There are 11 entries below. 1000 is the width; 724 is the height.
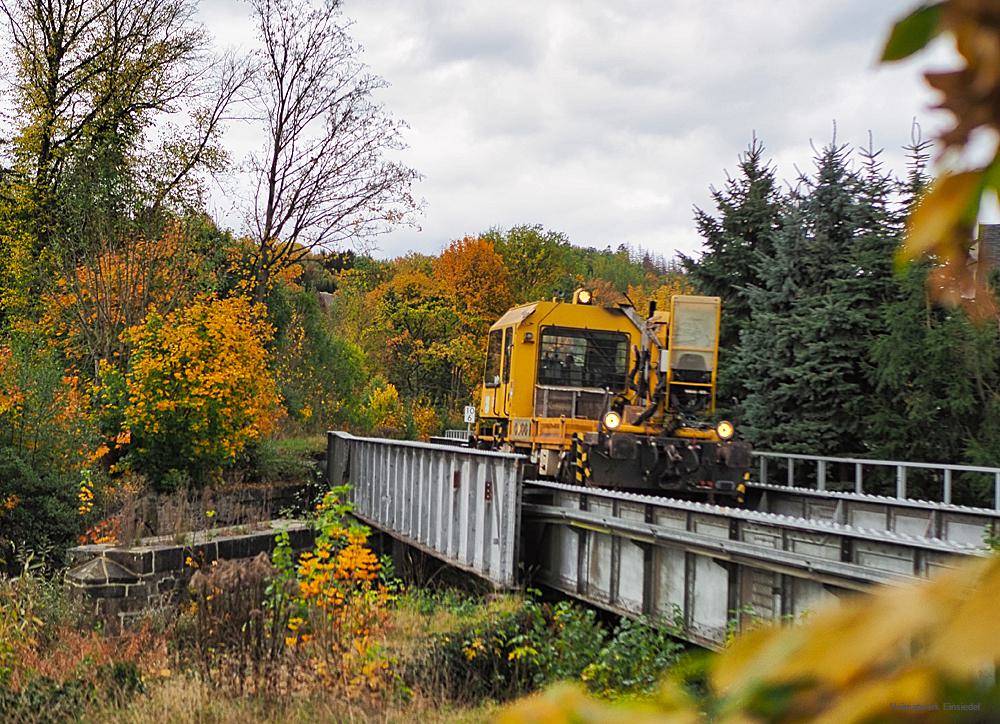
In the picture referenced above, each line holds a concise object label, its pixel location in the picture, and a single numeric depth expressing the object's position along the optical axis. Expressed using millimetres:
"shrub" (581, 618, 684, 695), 8641
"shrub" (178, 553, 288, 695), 9148
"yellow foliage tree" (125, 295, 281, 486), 19609
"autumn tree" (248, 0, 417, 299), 28375
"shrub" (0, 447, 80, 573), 15250
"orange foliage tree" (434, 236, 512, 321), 59312
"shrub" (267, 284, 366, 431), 34969
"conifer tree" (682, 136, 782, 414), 25422
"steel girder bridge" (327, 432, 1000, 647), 8484
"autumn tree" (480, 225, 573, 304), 60781
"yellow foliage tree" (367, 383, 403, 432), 36688
